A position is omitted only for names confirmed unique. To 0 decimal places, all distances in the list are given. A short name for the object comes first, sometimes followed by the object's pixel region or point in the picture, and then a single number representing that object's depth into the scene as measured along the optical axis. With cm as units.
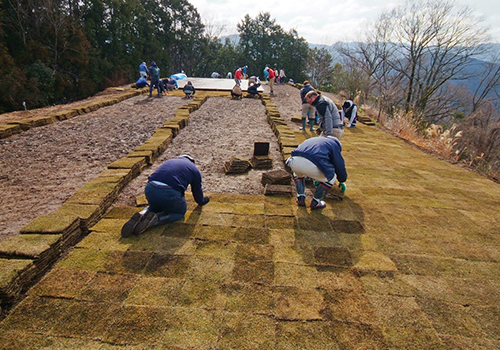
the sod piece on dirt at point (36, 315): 202
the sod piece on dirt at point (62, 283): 233
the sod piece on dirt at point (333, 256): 285
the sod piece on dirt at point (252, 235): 316
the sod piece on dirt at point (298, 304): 219
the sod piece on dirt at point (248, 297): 224
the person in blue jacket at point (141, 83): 1501
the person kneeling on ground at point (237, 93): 1394
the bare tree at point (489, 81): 2409
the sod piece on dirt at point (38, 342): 189
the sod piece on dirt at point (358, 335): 197
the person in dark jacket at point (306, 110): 827
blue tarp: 1950
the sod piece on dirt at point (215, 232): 321
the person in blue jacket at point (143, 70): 1557
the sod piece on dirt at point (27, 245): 258
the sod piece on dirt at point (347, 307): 218
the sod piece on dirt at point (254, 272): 255
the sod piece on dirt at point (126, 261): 264
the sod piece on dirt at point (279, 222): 350
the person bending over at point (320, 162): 367
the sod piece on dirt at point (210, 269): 257
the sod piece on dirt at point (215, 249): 290
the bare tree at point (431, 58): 2009
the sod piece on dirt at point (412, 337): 199
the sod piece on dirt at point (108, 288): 230
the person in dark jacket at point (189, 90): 1373
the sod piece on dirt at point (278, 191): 441
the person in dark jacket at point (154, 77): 1212
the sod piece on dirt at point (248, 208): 384
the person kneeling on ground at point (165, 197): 321
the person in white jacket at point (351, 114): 1021
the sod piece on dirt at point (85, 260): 266
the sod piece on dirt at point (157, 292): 228
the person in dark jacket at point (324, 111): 483
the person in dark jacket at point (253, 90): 1464
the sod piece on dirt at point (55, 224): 295
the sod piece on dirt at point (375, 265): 272
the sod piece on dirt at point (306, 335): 196
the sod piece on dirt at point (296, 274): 253
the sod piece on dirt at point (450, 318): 214
